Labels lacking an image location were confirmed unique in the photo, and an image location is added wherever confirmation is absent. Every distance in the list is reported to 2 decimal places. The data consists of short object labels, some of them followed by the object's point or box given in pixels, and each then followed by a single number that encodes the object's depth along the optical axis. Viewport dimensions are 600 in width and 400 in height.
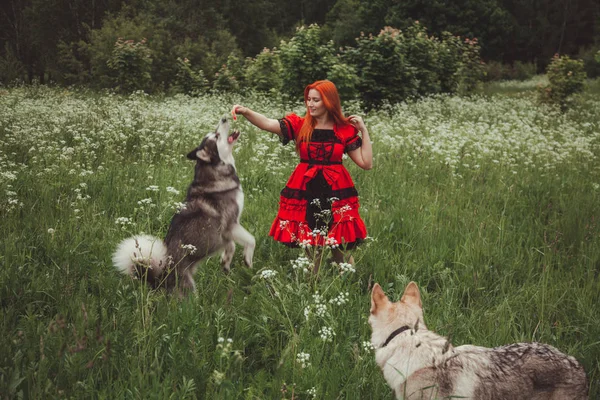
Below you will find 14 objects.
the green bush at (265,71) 15.87
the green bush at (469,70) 19.26
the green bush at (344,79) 12.15
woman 3.81
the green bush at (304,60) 12.93
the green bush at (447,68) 18.20
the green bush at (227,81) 17.08
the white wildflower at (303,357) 2.12
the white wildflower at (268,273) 2.61
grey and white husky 3.20
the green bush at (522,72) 36.25
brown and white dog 2.16
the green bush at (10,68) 22.34
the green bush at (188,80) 18.22
